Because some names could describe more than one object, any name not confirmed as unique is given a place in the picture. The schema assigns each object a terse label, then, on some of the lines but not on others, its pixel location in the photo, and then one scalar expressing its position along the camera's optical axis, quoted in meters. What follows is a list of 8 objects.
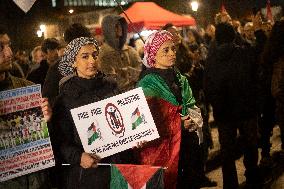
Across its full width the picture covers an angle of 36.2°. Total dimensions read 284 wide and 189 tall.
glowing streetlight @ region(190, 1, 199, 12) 18.81
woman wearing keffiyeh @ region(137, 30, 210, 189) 3.98
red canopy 13.85
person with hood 5.40
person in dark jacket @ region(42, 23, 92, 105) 5.33
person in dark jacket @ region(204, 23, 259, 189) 5.76
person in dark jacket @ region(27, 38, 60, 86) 6.61
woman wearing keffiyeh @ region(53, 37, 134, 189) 3.45
